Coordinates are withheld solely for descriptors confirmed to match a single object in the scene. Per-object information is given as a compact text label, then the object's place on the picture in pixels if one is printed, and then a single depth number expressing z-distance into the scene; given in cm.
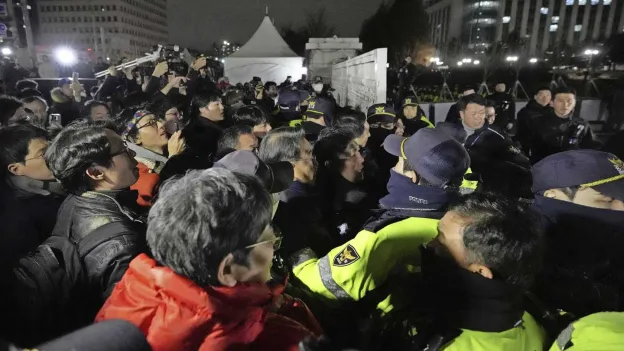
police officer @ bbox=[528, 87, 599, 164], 501
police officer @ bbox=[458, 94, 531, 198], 362
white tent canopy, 2033
